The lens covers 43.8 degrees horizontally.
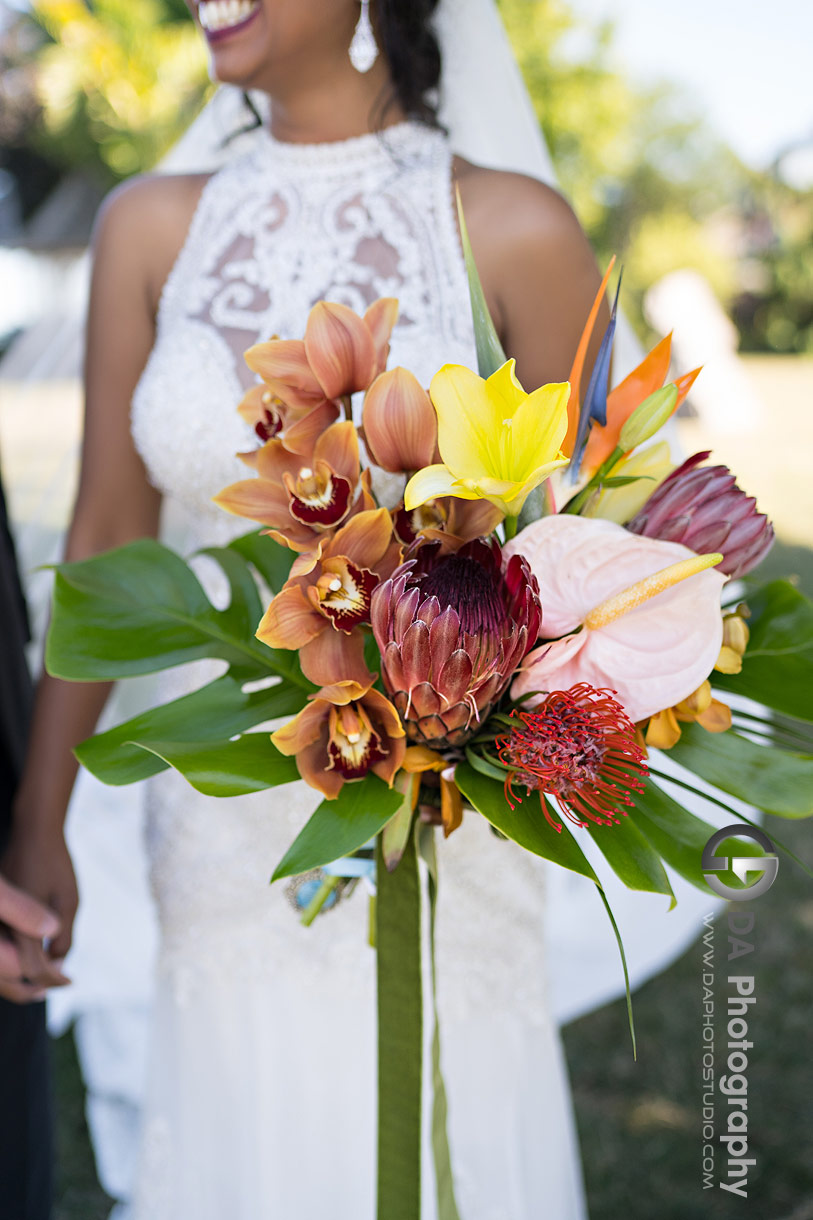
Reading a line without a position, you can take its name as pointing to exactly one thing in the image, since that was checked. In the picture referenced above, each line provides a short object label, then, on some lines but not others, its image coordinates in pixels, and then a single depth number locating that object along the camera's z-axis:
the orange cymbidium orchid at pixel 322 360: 0.75
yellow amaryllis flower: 0.65
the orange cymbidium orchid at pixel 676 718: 0.76
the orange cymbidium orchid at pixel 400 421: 0.72
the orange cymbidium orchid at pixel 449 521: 0.72
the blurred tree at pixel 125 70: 8.82
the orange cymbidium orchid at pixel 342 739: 0.72
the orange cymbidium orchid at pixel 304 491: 0.73
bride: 1.34
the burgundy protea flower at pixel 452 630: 0.65
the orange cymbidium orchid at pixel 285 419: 0.75
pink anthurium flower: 0.70
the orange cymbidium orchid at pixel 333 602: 0.69
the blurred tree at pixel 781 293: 17.06
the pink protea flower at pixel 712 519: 0.75
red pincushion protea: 0.67
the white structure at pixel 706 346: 10.73
